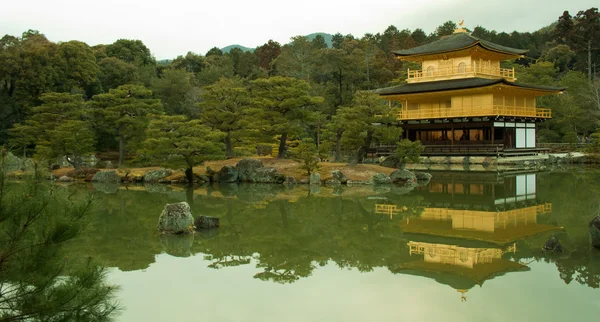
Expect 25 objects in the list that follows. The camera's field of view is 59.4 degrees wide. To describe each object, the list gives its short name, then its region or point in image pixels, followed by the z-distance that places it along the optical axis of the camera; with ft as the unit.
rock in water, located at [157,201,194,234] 33.78
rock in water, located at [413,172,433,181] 69.62
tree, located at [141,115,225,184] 66.08
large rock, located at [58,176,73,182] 73.52
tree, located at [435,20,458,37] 194.56
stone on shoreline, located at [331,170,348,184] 66.28
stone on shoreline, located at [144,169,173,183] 72.38
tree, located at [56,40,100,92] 102.53
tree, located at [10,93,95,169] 77.51
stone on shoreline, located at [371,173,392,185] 65.82
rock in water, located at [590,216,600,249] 27.17
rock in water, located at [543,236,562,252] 27.27
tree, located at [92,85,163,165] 80.64
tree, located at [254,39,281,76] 196.13
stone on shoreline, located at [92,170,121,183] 72.95
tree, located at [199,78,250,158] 80.48
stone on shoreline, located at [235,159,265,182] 70.90
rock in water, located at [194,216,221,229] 35.53
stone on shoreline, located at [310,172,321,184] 65.87
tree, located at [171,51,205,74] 175.83
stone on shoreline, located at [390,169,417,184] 66.39
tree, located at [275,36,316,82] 151.94
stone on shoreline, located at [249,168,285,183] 68.13
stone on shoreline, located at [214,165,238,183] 71.05
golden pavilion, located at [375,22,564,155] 98.12
